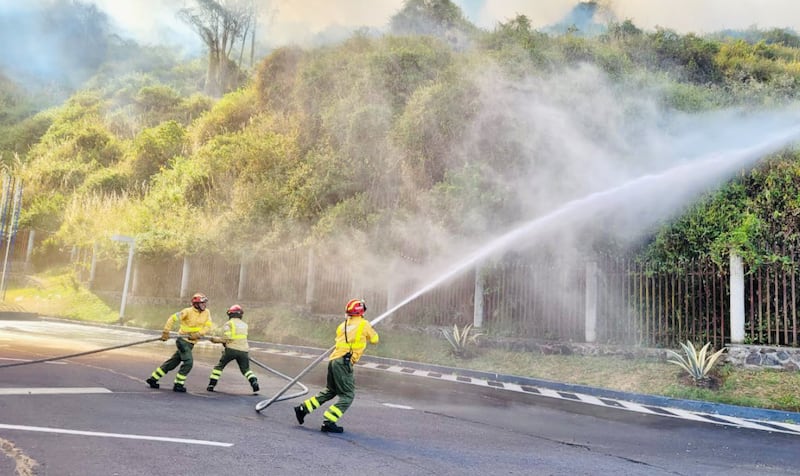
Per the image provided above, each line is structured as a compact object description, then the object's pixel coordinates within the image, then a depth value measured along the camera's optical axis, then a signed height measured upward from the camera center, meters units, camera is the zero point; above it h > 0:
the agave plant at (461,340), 14.12 -0.68
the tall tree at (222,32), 53.56 +26.76
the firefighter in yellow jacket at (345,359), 6.05 -0.60
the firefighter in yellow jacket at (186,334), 8.19 -0.59
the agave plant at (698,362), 10.20 -0.64
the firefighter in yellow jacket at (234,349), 8.49 -0.79
